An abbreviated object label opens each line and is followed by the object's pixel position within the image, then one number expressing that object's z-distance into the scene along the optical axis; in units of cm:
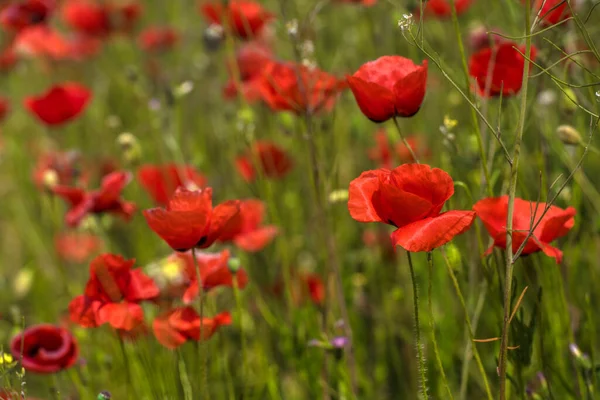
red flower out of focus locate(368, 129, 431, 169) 233
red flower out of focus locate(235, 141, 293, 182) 237
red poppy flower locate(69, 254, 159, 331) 193
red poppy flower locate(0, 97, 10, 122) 267
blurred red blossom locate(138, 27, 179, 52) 348
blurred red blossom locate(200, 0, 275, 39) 229
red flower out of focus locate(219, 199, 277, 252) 222
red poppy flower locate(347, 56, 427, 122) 190
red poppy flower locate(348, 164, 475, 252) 181
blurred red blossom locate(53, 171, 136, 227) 210
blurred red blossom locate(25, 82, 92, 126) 234
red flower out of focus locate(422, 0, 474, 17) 235
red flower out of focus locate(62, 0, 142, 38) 335
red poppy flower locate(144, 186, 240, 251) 189
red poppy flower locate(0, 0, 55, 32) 242
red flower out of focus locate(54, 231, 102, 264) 269
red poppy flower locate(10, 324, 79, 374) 196
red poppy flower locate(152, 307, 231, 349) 194
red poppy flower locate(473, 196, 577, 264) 188
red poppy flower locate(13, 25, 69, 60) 278
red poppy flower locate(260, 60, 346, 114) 208
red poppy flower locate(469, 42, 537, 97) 196
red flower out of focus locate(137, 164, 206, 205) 226
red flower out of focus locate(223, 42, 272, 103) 238
